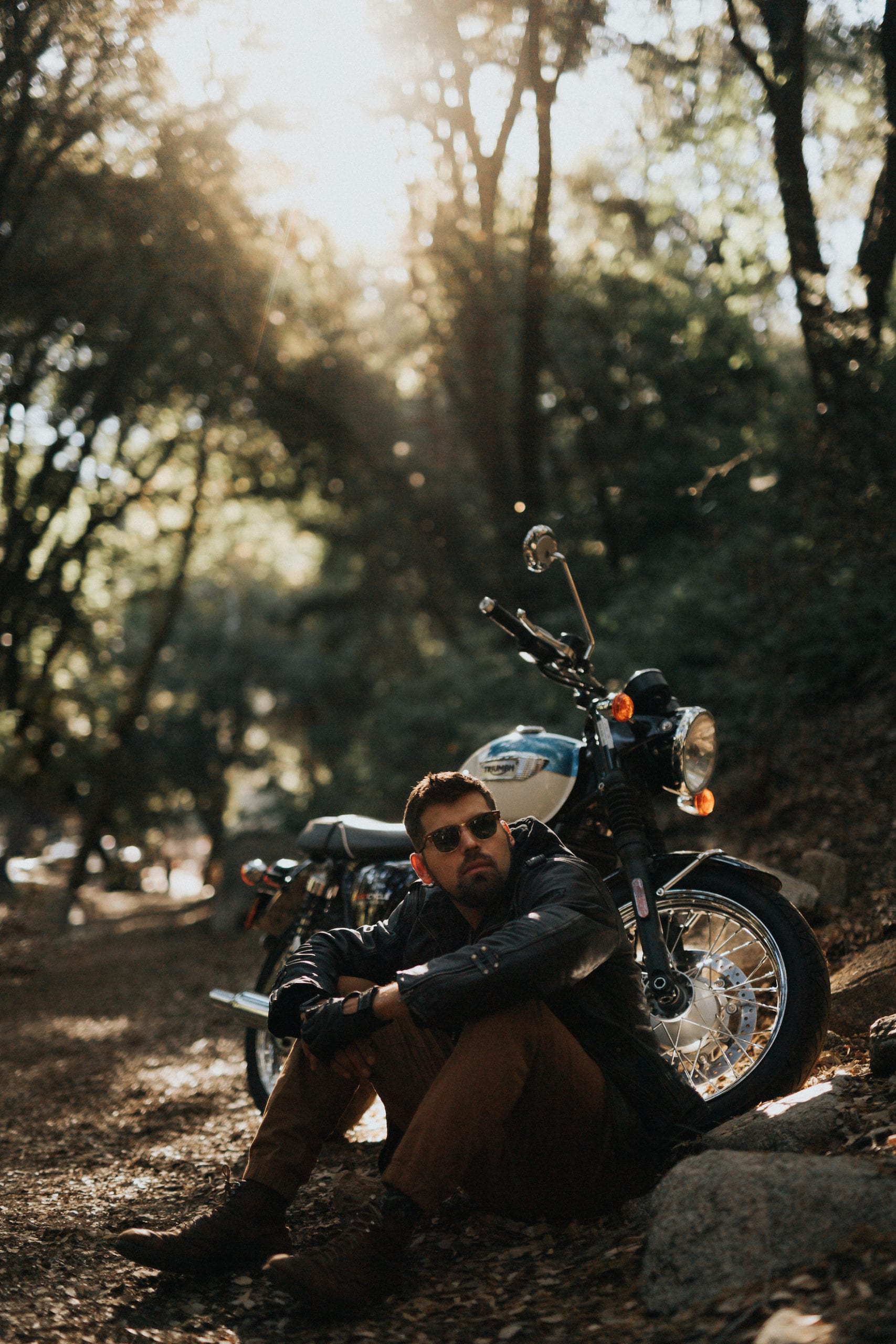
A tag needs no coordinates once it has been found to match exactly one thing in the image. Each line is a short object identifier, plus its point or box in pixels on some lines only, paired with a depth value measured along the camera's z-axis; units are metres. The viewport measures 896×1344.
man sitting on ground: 2.75
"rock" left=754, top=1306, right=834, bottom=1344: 2.03
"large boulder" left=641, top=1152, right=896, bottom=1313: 2.37
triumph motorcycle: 3.30
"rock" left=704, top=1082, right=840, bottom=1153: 2.93
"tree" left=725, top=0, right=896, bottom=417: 6.37
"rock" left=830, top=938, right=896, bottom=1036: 3.87
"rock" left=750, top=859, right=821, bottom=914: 5.11
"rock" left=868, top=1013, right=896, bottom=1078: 3.22
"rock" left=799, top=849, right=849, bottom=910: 5.63
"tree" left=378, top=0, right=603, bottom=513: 9.03
